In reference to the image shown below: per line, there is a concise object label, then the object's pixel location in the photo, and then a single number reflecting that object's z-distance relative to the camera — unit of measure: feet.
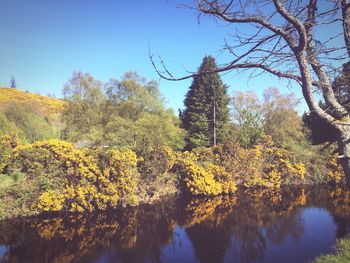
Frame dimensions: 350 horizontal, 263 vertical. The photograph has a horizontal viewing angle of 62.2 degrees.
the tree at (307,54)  9.65
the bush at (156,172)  52.75
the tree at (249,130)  76.02
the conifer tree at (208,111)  87.71
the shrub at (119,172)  46.91
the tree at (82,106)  78.23
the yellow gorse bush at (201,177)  55.88
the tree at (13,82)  297.14
